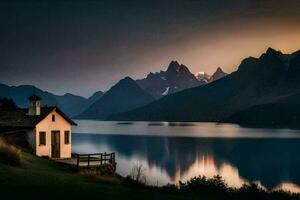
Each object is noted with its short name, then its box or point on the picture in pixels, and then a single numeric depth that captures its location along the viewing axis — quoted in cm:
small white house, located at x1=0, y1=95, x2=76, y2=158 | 5269
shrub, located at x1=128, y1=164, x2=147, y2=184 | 6561
